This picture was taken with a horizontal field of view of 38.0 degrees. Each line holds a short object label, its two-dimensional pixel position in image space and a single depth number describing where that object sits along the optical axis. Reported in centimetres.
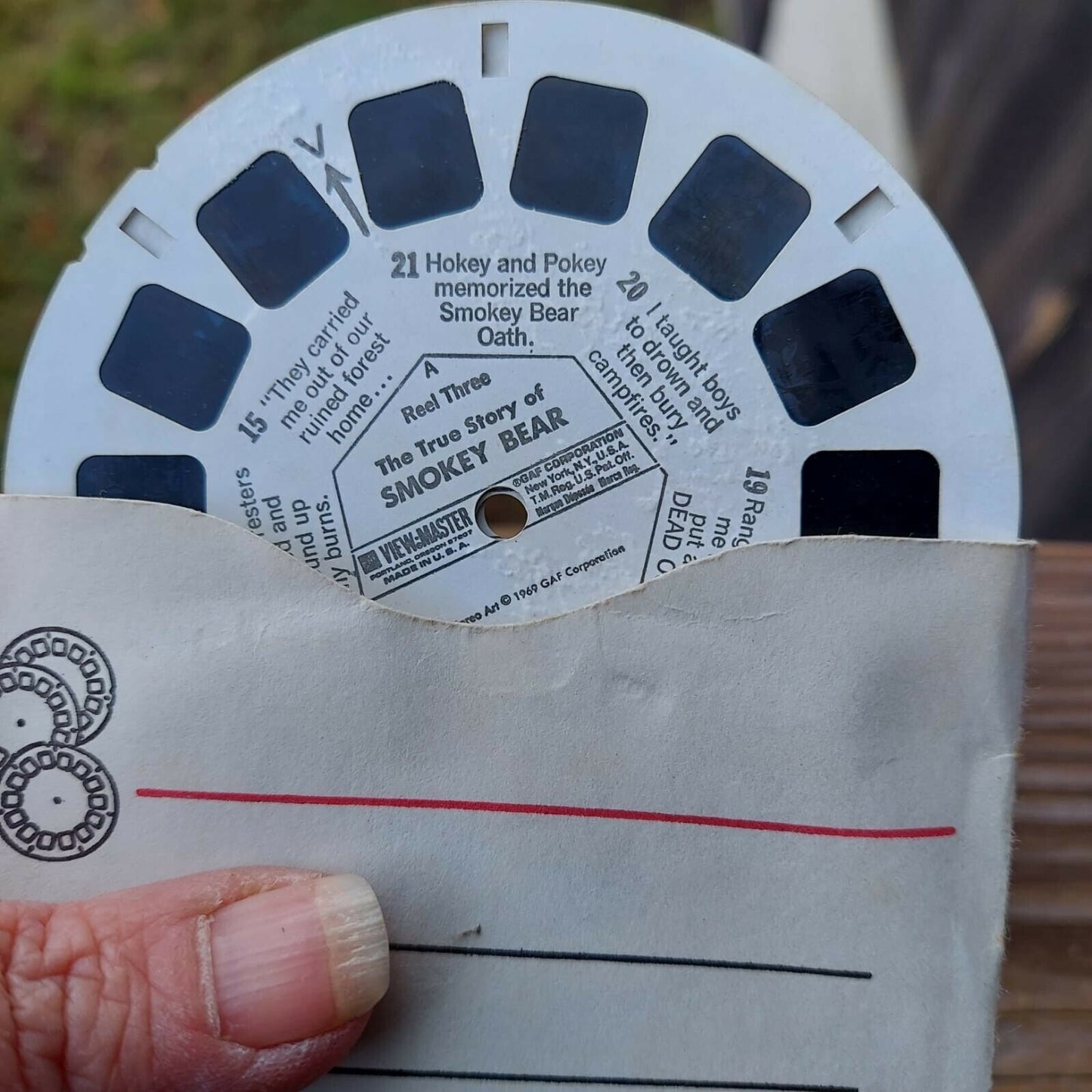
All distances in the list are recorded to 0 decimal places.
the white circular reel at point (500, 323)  14
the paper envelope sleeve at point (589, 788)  14
